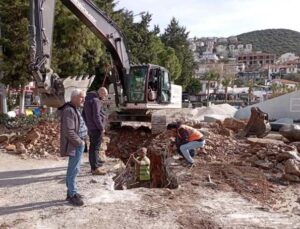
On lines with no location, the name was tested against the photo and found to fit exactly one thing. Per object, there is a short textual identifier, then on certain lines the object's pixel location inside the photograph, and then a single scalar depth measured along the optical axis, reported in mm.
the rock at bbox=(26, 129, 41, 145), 11704
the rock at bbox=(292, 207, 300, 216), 6567
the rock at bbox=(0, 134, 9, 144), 12545
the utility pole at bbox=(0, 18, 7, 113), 21283
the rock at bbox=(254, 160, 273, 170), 10477
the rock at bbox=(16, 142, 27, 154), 11195
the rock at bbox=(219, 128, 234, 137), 15803
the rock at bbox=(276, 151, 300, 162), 10447
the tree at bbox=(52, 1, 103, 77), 22117
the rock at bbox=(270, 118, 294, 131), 22344
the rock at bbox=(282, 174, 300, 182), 9227
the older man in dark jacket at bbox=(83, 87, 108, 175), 8305
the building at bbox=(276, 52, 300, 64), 167375
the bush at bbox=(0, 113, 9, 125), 17895
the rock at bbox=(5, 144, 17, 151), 11512
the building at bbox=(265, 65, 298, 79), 151250
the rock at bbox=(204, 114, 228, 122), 25731
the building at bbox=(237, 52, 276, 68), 179875
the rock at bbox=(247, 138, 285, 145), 13173
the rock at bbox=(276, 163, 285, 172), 10276
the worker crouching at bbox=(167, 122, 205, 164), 9758
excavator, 10688
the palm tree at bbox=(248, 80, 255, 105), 68525
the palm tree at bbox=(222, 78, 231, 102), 82806
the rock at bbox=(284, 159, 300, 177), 9320
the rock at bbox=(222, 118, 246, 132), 18261
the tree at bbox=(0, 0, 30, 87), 19906
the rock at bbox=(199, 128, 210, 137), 13766
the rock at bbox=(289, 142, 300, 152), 13630
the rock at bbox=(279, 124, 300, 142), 15859
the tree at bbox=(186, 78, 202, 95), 69244
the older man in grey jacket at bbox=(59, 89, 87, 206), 6324
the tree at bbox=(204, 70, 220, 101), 87350
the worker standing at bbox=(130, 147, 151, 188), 8672
